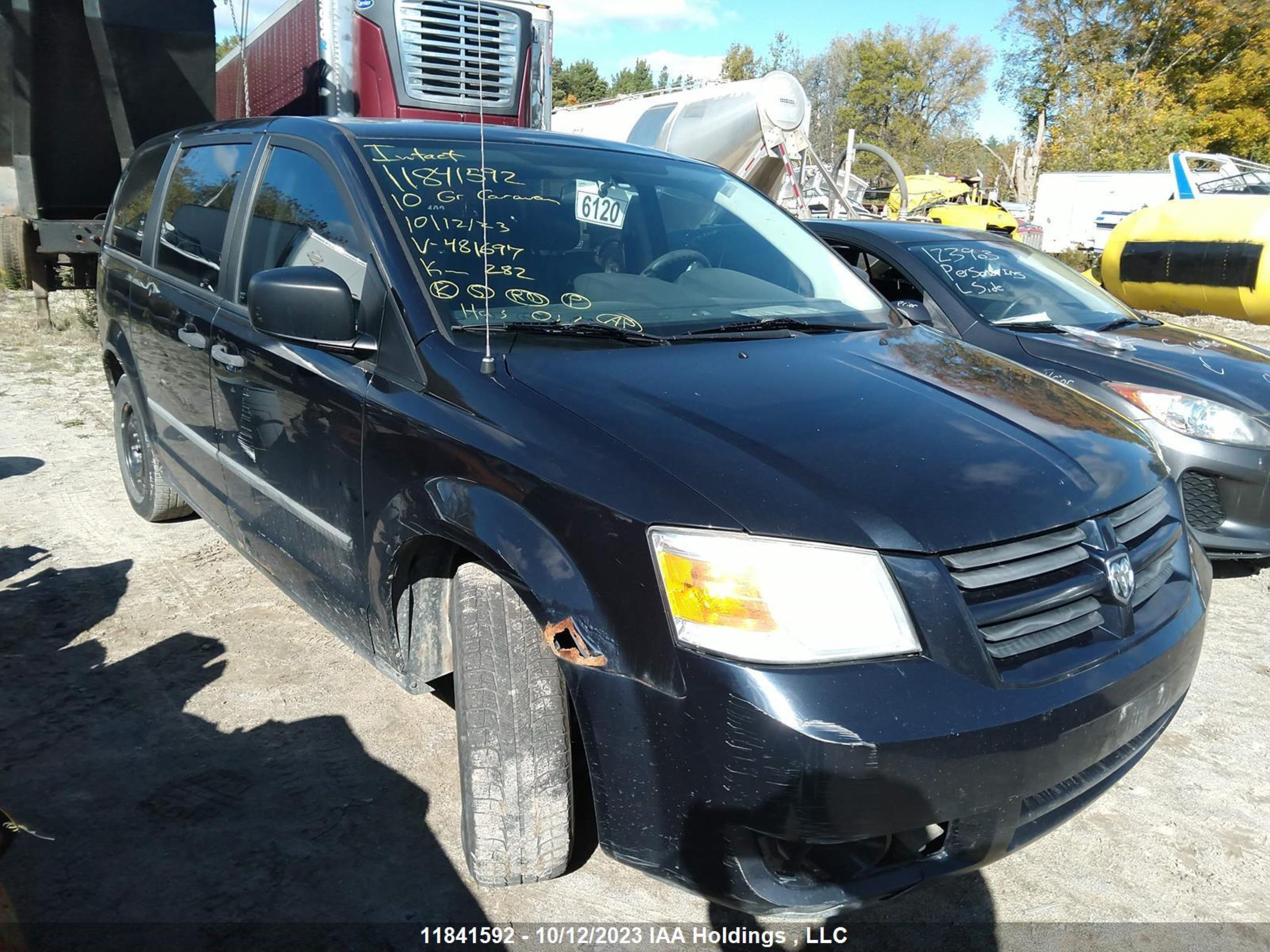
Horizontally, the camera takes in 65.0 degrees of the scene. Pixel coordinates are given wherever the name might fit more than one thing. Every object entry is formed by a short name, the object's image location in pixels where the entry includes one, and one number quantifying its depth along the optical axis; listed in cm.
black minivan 188
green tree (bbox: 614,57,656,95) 6344
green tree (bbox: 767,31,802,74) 4678
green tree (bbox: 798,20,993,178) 5472
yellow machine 2127
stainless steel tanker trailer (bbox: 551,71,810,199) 1280
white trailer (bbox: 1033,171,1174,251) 2142
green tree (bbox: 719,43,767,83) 5025
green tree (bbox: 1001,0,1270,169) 3038
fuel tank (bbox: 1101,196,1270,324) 1102
